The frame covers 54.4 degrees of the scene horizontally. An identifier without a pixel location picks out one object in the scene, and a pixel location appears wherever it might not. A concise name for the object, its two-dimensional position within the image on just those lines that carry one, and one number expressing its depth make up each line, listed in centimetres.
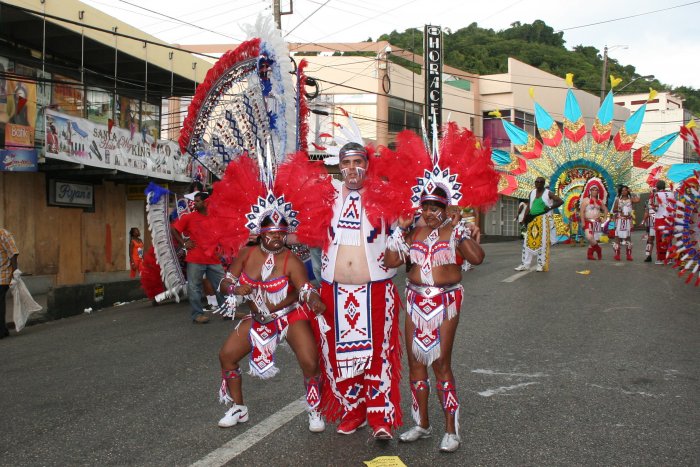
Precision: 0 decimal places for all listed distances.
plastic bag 954
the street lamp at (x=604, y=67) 3509
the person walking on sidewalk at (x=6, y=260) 900
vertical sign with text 2745
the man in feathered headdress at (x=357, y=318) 435
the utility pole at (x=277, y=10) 1920
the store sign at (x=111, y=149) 1419
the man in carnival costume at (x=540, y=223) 1299
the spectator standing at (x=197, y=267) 937
